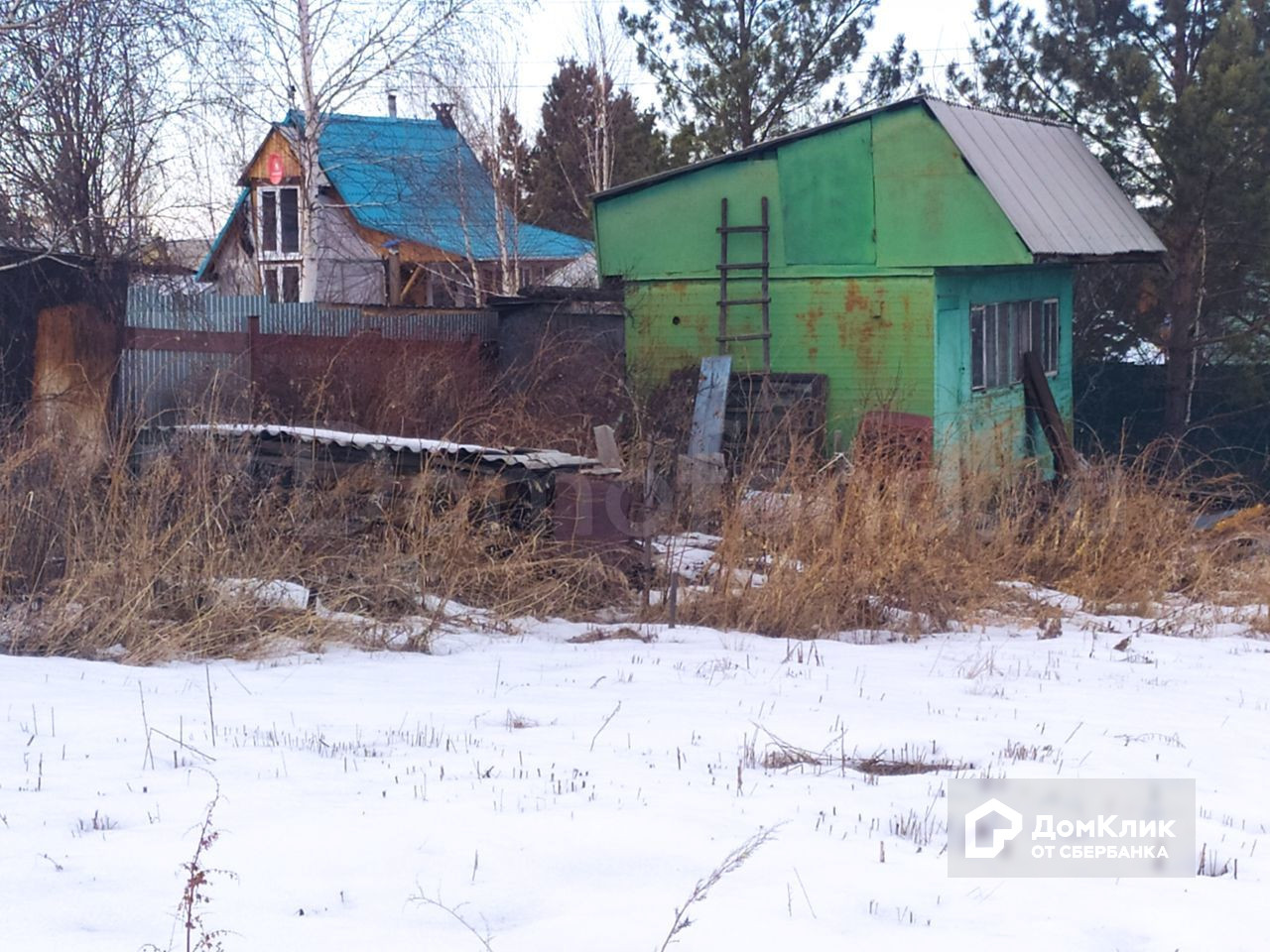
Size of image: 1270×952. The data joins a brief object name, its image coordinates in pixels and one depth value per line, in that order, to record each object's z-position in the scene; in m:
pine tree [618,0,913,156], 22.92
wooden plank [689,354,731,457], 15.87
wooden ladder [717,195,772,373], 16.70
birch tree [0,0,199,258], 9.91
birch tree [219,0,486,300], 17.53
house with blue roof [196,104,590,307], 24.80
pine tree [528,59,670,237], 29.62
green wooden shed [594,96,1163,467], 15.57
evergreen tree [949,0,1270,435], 18.69
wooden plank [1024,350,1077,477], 17.31
